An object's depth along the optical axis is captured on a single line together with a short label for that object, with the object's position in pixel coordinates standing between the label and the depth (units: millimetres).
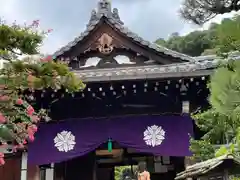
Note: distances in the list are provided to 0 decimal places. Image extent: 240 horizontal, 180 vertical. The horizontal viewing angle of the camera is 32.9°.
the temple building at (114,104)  8273
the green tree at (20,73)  5277
